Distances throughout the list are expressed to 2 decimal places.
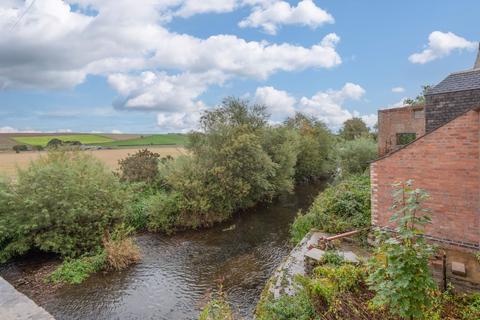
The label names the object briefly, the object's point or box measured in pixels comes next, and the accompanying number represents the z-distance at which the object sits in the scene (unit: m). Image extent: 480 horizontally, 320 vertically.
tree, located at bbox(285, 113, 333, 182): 29.75
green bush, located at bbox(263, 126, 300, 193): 21.88
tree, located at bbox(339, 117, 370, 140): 47.66
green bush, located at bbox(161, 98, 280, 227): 16.75
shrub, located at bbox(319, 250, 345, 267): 7.15
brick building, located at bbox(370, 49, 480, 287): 6.94
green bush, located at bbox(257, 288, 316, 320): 5.34
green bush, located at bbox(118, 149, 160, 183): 20.58
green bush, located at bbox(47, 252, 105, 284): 10.46
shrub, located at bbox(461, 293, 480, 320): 4.83
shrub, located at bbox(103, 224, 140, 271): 11.37
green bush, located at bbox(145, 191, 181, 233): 15.84
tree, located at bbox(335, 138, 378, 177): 22.11
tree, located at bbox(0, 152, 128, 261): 11.61
